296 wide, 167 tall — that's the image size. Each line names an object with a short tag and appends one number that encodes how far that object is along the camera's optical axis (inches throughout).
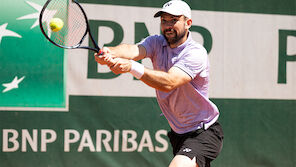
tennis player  224.8
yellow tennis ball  217.6
